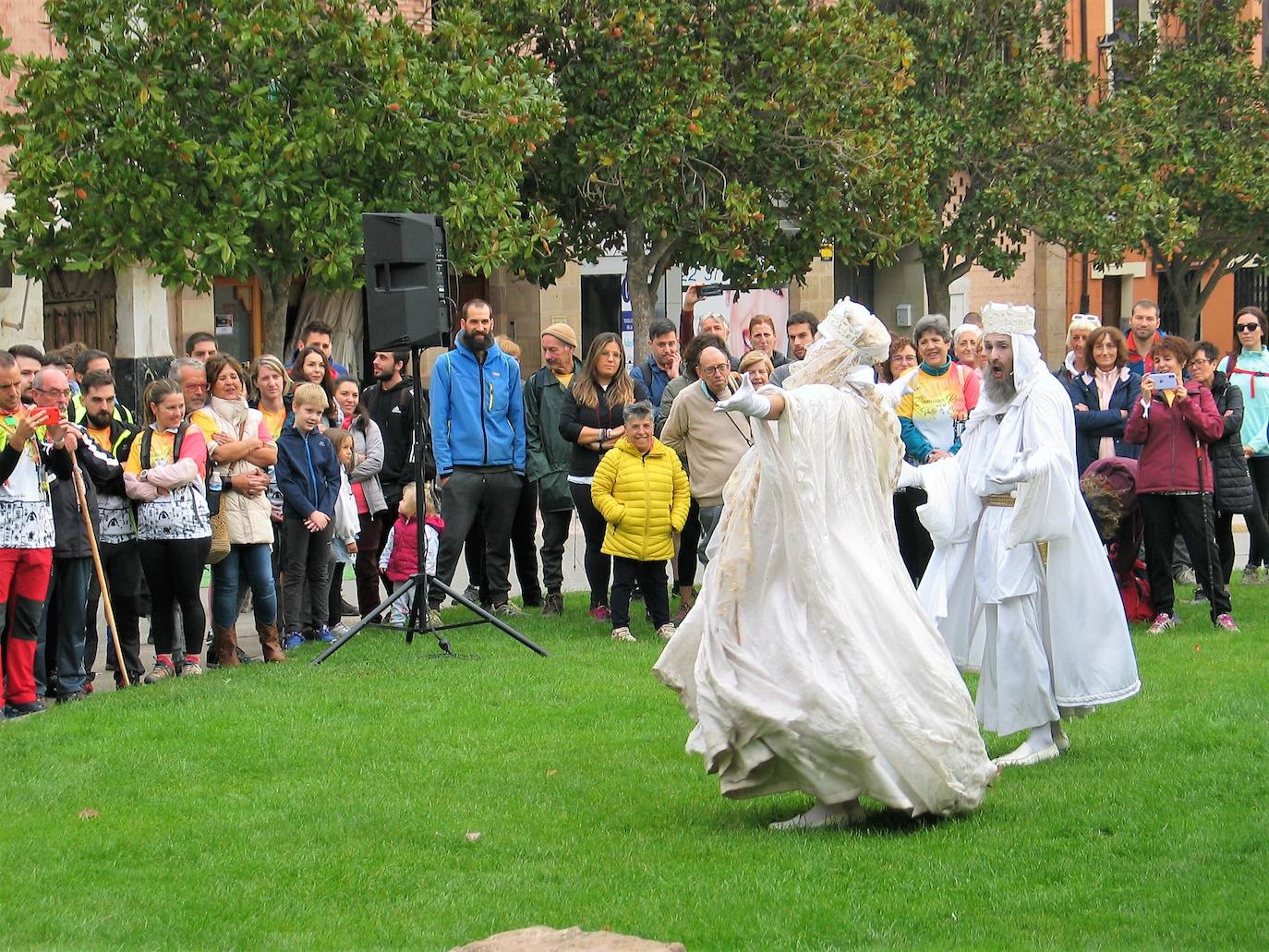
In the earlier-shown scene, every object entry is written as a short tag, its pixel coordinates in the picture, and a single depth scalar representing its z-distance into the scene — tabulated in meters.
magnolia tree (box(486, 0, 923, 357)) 22.45
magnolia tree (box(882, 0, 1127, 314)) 28.39
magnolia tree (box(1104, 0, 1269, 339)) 30.39
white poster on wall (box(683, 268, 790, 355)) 30.41
